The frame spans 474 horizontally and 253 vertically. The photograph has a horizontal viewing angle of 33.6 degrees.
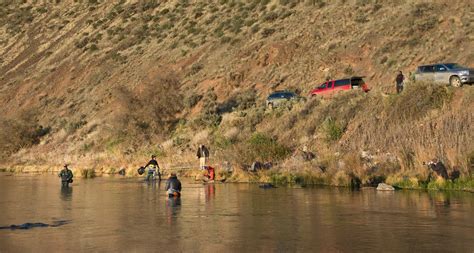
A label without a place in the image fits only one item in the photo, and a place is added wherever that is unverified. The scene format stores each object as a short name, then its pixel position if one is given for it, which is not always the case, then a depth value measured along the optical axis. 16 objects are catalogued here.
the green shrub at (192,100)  61.77
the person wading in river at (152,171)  38.81
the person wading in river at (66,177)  35.91
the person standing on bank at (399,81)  45.84
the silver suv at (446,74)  41.59
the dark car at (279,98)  52.84
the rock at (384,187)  29.17
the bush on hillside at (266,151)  38.62
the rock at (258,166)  37.36
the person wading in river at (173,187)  28.22
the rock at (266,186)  32.55
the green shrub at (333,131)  39.34
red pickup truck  49.88
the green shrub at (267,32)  69.12
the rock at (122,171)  47.04
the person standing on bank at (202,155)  39.91
